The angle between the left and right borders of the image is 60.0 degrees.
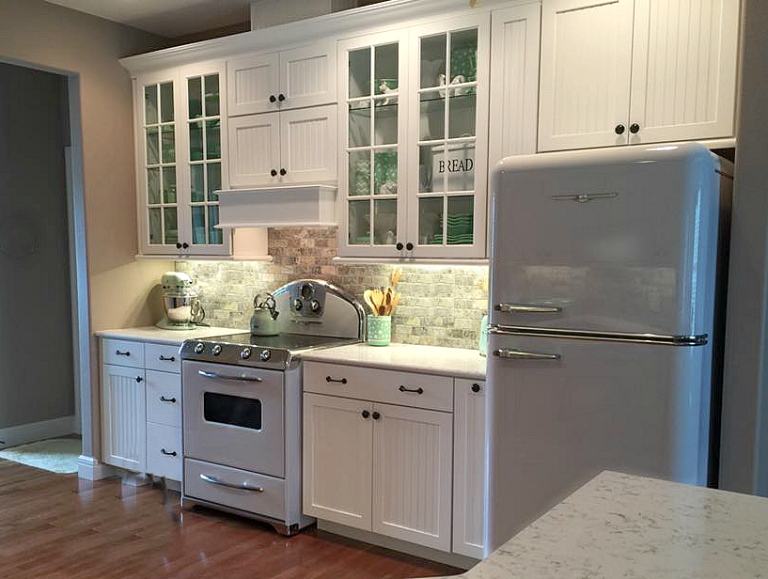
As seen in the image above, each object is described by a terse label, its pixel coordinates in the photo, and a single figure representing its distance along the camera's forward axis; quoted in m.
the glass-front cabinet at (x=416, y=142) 3.00
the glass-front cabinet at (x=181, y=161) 3.88
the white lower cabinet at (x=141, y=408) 3.79
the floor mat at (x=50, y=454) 4.35
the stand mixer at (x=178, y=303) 4.23
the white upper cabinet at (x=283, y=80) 3.42
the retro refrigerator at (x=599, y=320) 2.08
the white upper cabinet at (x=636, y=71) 2.42
